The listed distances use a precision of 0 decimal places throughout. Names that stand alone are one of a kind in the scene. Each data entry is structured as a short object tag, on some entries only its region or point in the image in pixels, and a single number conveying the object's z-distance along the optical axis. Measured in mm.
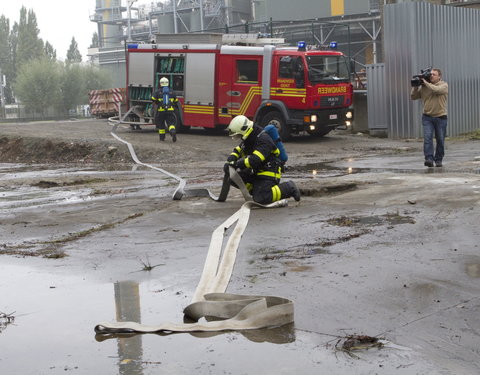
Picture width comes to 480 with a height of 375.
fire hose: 4988
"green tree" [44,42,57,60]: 108062
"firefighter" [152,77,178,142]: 21781
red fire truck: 21250
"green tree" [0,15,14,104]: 98956
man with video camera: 13383
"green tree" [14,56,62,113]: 72438
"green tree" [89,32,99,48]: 127219
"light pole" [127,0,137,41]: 70544
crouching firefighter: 9609
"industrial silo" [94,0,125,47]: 83188
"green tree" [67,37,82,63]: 120125
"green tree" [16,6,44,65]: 96875
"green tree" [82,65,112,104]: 77688
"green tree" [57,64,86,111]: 75250
